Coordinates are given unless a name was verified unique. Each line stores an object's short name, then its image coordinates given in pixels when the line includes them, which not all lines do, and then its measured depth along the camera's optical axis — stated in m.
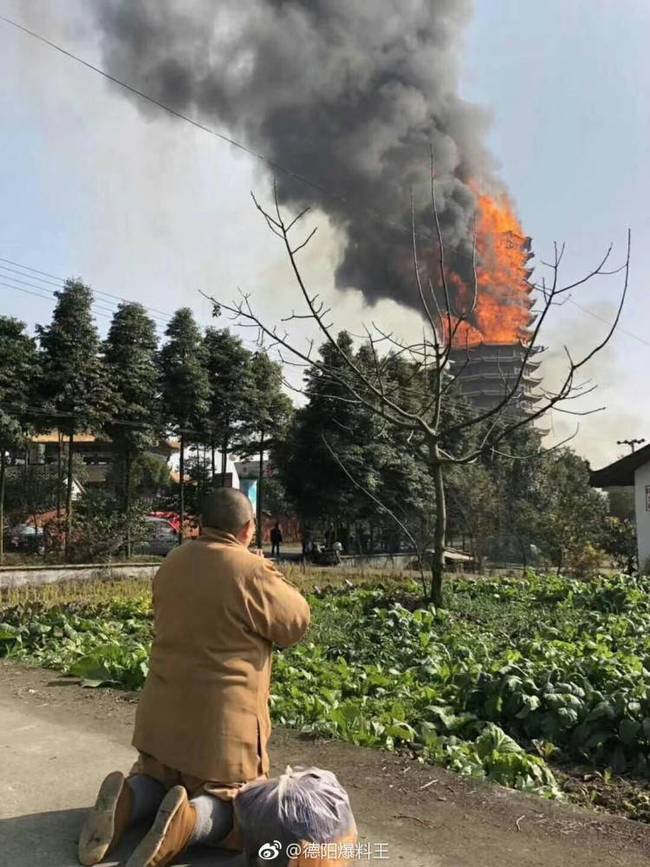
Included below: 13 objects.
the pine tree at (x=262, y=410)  32.34
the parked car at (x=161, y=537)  31.31
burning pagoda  40.72
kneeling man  3.10
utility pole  53.72
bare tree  10.08
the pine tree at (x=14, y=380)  22.47
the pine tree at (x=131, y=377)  26.69
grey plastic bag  2.86
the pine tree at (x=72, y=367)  24.27
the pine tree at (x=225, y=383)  31.58
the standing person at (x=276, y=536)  35.50
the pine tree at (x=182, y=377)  29.17
